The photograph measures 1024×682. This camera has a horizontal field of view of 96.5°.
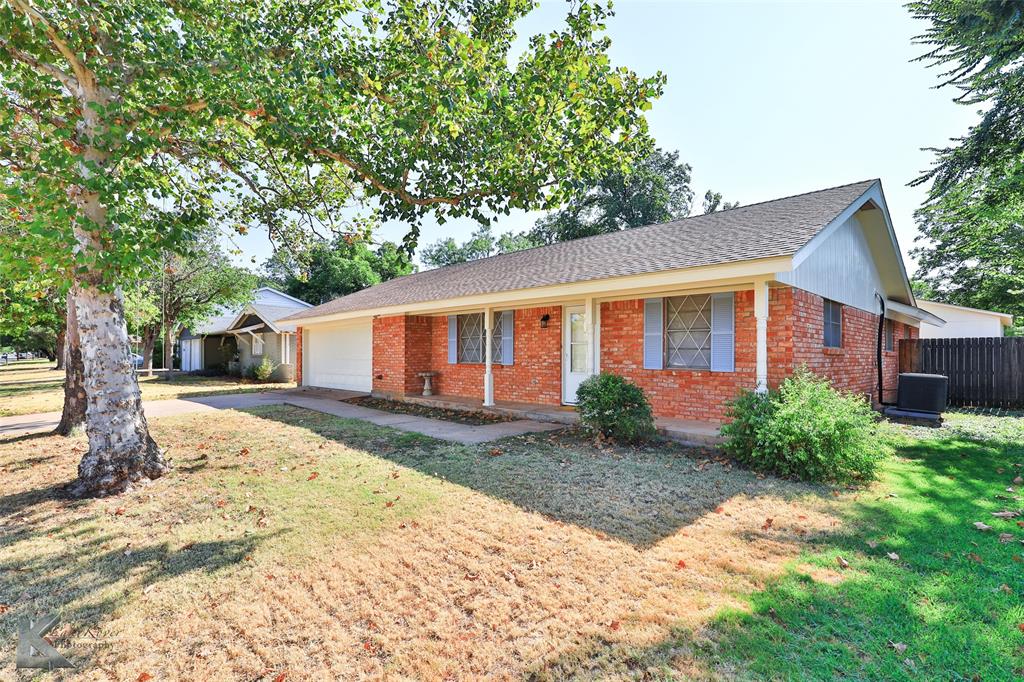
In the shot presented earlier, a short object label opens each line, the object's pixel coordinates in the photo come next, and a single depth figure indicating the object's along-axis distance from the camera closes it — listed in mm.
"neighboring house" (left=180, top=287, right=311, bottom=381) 21234
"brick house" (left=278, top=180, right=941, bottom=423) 7207
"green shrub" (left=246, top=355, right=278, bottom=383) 20734
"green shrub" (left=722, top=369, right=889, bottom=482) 5395
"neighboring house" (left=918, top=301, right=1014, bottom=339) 19141
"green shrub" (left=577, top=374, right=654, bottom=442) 7156
